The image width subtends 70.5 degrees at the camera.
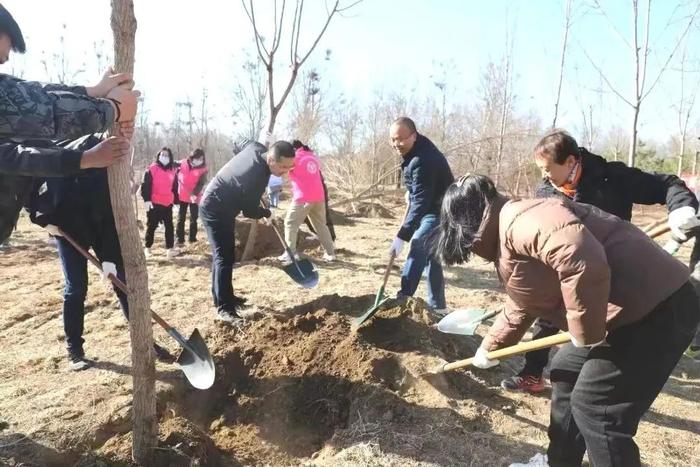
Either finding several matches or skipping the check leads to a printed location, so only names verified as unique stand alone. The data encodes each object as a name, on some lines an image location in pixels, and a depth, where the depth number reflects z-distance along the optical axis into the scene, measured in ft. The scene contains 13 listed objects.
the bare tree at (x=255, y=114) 42.24
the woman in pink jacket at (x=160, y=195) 22.93
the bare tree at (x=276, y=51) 18.28
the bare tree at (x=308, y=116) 55.16
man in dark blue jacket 13.89
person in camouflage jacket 5.86
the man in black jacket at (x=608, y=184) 9.30
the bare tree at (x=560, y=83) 33.54
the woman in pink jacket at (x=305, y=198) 21.20
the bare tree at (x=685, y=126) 41.74
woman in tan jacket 5.51
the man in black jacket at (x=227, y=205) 13.73
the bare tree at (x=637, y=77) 19.83
